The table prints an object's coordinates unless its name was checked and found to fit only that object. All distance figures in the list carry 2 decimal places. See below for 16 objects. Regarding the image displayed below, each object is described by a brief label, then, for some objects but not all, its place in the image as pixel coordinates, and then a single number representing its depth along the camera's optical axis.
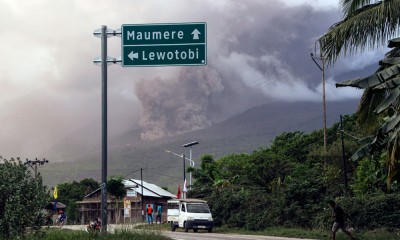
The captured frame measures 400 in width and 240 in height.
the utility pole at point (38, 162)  67.09
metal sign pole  18.50
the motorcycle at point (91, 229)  19.09
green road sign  18.81
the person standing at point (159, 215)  58.34
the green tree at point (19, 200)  18.16
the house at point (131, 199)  85.88
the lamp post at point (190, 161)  62.05
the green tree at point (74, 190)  116.25
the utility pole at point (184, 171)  61.40
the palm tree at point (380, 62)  15.00
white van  42.09
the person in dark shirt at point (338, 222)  24.29
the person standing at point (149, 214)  53.28
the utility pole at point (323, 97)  56.91
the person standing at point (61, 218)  43.18
